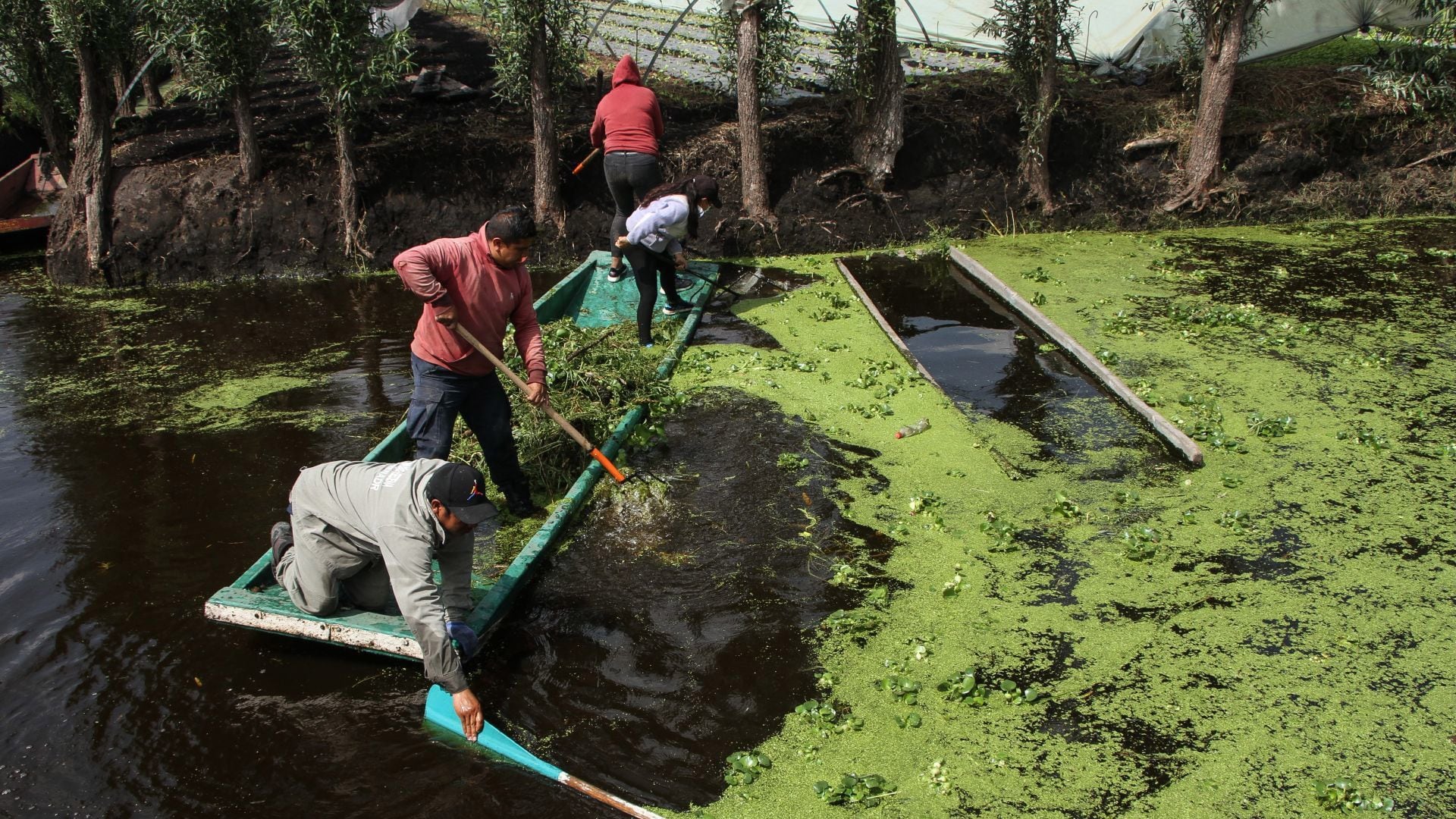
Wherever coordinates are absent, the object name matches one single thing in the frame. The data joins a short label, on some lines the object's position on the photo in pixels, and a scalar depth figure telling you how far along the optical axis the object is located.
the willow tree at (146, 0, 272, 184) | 10.38
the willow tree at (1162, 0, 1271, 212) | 11.02
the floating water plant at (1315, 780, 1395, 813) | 3.44
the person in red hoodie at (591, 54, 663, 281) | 9.07
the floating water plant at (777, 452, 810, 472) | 6.04
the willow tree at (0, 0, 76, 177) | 10.91
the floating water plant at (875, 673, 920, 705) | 4.07
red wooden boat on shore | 11.85
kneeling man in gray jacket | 3.79
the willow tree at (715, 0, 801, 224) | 10.93
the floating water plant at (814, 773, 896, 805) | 3.58
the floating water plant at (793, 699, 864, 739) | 3.92
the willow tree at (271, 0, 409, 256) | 10.36
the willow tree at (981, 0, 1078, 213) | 11.40
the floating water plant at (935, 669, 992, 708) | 4.02
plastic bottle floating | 6.41
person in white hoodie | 7.69
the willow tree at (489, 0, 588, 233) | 10.64
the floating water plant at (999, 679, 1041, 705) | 4.02
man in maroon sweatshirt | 4.79
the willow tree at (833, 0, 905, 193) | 11.26
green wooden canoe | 4.21
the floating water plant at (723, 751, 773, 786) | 3.72
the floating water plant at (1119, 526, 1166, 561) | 4.95
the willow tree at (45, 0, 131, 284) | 10.59
